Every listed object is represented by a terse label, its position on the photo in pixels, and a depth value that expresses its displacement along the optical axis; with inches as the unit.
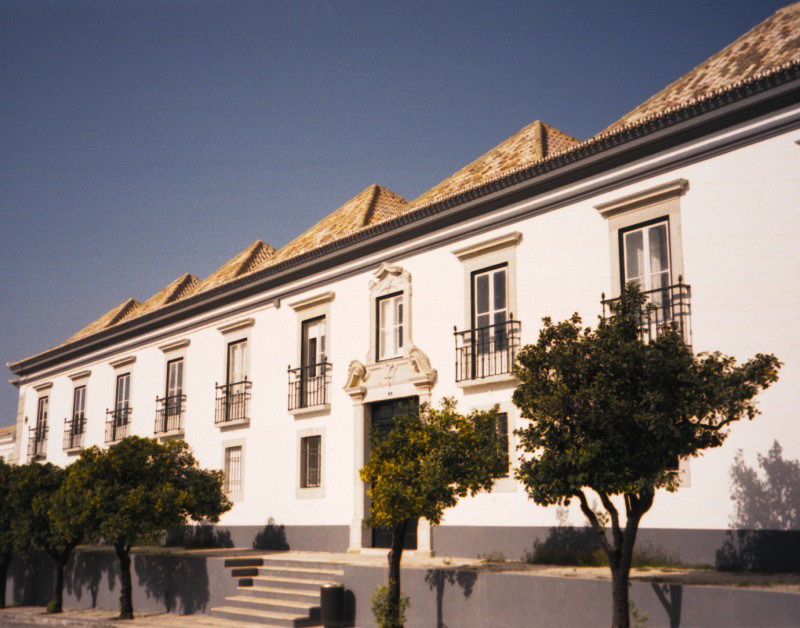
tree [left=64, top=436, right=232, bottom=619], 651.5
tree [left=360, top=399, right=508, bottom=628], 488.7
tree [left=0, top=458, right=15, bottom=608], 825.5
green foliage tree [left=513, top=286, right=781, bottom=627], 376.8
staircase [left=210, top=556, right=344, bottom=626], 596.4
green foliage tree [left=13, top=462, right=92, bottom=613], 762.8
